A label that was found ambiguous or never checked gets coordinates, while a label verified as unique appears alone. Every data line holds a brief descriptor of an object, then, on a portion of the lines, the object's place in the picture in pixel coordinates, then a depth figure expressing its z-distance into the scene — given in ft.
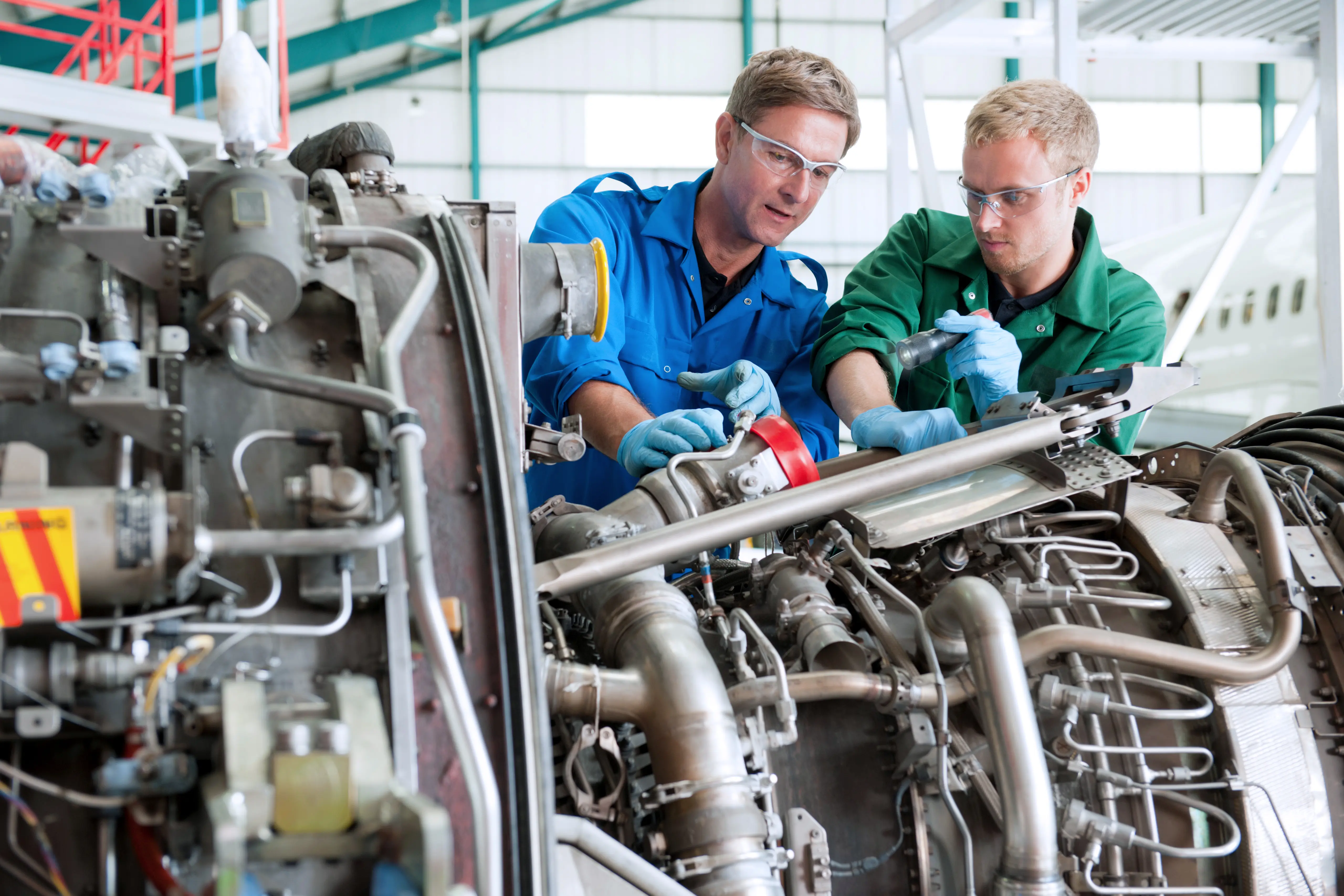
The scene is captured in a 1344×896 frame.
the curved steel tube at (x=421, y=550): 3.93
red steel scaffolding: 18.52
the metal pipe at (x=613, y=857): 5.04
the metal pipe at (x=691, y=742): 5.35
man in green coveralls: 8.87
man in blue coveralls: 9.66
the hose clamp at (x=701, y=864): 5.33
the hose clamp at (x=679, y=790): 5.41
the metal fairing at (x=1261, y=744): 6.32
